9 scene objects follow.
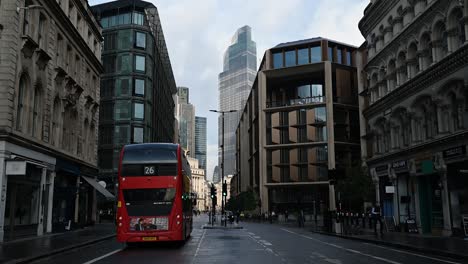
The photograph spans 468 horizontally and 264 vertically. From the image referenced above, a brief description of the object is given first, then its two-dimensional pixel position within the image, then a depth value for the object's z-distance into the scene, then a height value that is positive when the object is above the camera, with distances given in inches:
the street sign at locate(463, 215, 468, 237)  902.6 -27.8
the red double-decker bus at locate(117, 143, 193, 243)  726.5 +21.4
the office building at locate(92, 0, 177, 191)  2456.9 +663.2
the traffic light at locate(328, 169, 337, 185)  1274.6 +89.9
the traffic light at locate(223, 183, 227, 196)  1853.0 +73.8
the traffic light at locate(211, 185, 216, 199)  1787.0 +63.0
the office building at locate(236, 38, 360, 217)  3004.4 +560.0
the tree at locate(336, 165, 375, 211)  1531.7 +75.8
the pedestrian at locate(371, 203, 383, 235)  1101.3 -11.5
